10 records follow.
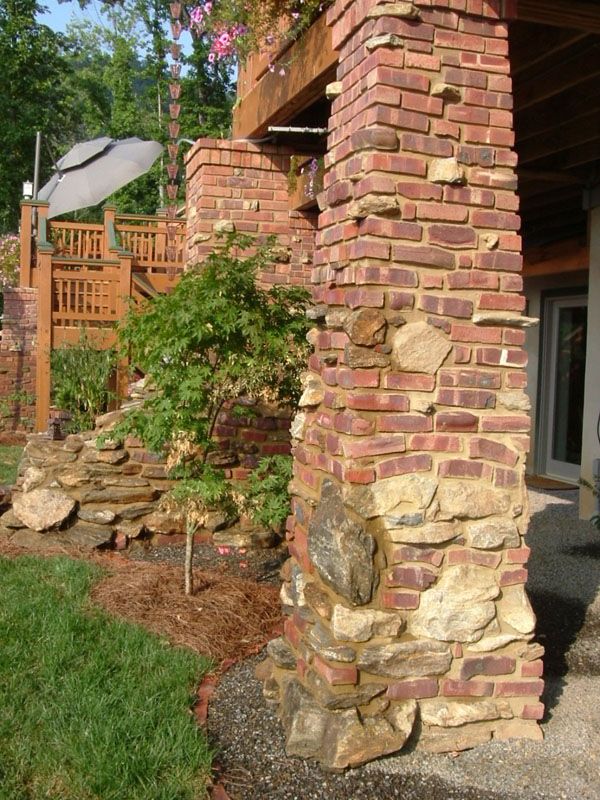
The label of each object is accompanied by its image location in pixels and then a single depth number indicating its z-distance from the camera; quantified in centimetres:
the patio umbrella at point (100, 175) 1203
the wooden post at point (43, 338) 891
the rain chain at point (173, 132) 959
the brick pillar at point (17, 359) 1227
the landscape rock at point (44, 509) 555
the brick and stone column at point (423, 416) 274
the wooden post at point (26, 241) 1298
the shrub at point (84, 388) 740
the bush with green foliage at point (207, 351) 398
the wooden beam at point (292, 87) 445
